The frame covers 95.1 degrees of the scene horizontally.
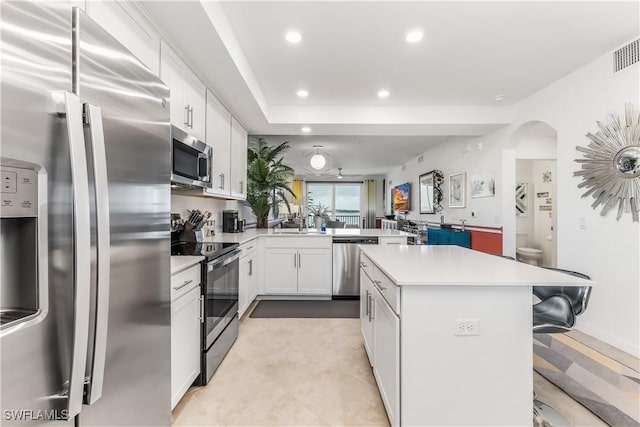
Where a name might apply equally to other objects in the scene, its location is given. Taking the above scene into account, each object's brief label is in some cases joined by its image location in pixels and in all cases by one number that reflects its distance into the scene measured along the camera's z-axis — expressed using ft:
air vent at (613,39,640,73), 7.95
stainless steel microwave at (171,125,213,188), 6.52
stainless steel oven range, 6.55
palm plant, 14.82
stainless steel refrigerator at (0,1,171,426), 2.11
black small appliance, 13.01
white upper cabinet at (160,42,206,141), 6.68
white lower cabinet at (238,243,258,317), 10.37
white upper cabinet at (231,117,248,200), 11.80
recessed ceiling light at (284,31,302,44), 7.75
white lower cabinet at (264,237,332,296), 13.09
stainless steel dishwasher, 13.35
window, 37.81
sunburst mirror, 8.05
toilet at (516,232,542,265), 16.92
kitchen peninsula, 13.07
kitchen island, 4.65
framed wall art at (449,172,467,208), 17.08
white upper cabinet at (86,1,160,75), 4.51
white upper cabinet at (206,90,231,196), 9.31
